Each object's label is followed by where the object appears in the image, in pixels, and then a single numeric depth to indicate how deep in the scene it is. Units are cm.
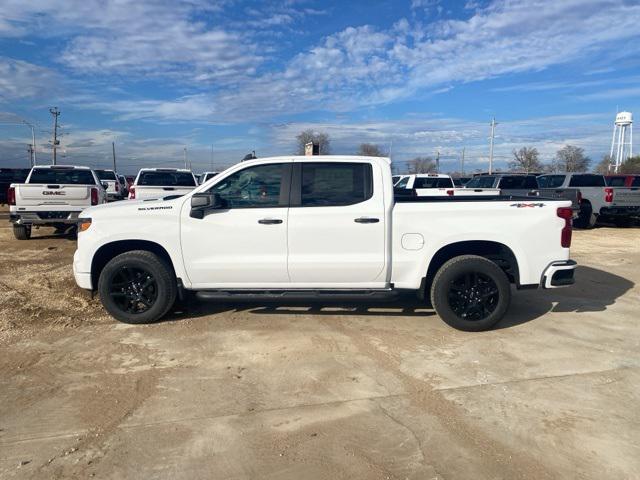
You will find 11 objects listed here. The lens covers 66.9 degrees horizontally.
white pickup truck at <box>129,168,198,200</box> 1315
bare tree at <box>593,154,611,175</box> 8484
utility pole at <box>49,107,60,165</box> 6806
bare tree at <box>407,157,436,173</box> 7806
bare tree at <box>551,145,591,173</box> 7775
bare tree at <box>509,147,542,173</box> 8044
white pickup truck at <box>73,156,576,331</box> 523
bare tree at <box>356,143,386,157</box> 4736
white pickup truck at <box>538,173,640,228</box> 1608
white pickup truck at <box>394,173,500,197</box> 1847
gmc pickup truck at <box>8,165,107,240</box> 1095
